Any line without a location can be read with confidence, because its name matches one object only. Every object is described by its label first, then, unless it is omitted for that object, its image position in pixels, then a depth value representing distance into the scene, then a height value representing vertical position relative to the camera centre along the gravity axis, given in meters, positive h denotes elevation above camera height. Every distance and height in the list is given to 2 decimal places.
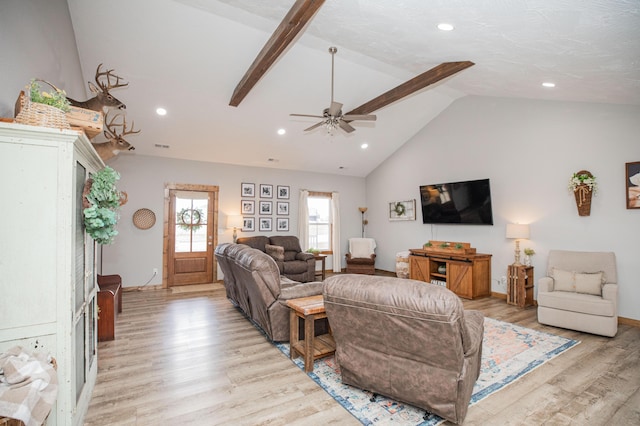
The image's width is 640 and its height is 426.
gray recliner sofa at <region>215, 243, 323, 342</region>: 3.48 -0.85
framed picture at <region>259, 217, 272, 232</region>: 7.81 -0.19
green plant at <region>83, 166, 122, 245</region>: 1.94 +0.06
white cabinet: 1.56 -0.15
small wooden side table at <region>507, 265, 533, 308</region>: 5.12 -1.18
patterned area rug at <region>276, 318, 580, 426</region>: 2.28 -1.48
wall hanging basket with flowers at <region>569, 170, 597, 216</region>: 4.61 +0.40
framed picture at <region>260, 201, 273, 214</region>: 7.81 +0.24
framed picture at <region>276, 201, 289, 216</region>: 8.02 +0.22
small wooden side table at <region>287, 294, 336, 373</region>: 2.92 -1.20
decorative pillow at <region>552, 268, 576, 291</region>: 4.30 -0.91
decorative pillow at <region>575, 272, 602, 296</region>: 4.13 -0.92
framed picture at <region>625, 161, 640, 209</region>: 4.21 +0.43
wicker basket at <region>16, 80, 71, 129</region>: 1.62 +0.55
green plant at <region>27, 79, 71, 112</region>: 1.70 +0.67
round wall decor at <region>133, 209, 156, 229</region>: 6.40 -0.05
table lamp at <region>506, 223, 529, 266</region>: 5.23 -0.28
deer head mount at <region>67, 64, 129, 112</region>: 2.75 +1.04
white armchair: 3.79 -1.04
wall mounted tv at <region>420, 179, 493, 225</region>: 6.02 +0.29
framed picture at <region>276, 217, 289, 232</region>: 8.03 -0.20
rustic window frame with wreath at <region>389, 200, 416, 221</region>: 7.63 +0.16
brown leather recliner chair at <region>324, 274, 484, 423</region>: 1.95 -0.85
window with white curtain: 8.59 -0.13
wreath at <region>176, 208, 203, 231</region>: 6.91 -0.05
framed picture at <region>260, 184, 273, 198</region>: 7.82 +0.65
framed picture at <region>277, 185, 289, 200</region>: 8.05 +0.64
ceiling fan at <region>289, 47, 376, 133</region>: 4.15 +1.38
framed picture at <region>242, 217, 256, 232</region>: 7.57 -0.19
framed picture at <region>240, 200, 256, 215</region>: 7.55 +0.23
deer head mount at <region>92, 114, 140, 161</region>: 3.44 +0.79
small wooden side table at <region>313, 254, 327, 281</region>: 7.36 -1.05
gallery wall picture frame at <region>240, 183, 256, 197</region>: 7.56 +0.67
